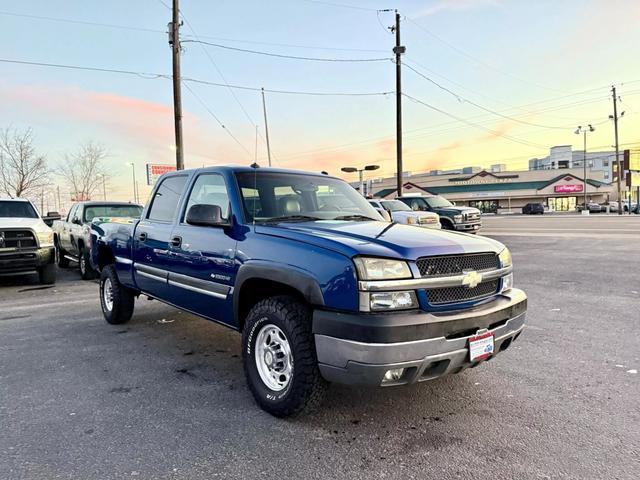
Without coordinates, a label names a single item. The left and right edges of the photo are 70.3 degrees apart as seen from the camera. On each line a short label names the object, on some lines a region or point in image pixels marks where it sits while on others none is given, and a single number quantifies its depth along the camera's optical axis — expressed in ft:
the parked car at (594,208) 181.88
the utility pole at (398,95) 76.28
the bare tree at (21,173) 90.27
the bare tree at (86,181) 117.29
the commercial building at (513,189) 228.63
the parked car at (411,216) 47.38
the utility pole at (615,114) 161.66
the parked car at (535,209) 179.32
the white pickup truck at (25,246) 28.60
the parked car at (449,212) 54.75
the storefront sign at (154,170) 68.39
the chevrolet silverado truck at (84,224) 33.32
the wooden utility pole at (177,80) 51.72
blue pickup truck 9.02
